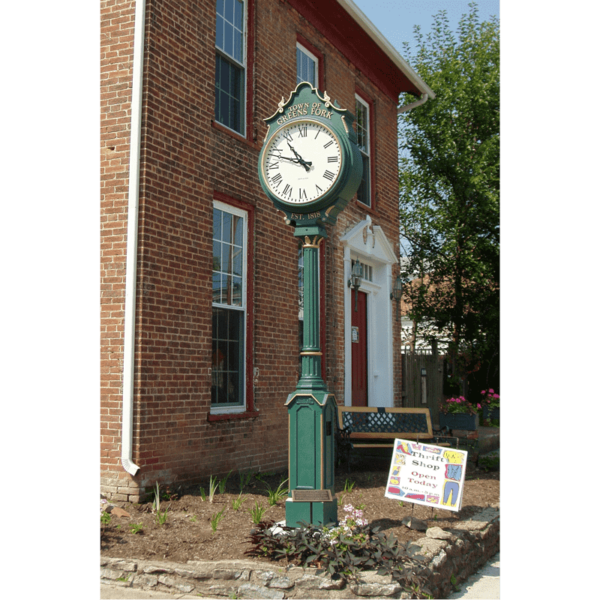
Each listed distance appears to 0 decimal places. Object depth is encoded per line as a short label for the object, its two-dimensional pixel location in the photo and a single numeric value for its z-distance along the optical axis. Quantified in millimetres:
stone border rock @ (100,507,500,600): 4055
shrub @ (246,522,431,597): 4152
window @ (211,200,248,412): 7516
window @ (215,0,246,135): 7973
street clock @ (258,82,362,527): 4973
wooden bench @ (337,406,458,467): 8422
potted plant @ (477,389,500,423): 13219
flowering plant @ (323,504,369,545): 4477
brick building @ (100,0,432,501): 6332
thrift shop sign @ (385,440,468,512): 5203
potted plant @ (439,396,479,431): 10453
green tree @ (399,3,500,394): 14625
